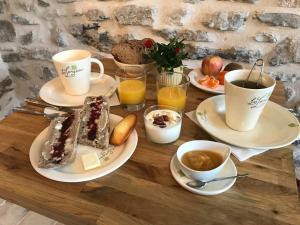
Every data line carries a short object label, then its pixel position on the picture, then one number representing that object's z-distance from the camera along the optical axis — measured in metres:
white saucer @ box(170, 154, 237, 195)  0.59
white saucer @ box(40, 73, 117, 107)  0.92
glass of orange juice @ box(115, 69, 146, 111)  0.88
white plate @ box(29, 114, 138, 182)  0.64
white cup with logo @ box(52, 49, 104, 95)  0.89
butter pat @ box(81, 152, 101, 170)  0.67
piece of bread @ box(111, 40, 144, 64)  1.02
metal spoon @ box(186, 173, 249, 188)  0.61
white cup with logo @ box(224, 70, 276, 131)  0.70
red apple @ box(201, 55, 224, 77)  1.06
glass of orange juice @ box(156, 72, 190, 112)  0.86
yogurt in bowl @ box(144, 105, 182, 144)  0.73
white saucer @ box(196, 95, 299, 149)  0.72
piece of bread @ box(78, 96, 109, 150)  0.73
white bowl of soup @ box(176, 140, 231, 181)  0.61
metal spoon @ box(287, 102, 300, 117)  1.28
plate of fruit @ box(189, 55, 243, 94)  0.99
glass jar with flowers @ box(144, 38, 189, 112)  0.87
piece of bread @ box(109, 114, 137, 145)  0.73
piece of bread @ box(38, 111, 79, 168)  0.66
